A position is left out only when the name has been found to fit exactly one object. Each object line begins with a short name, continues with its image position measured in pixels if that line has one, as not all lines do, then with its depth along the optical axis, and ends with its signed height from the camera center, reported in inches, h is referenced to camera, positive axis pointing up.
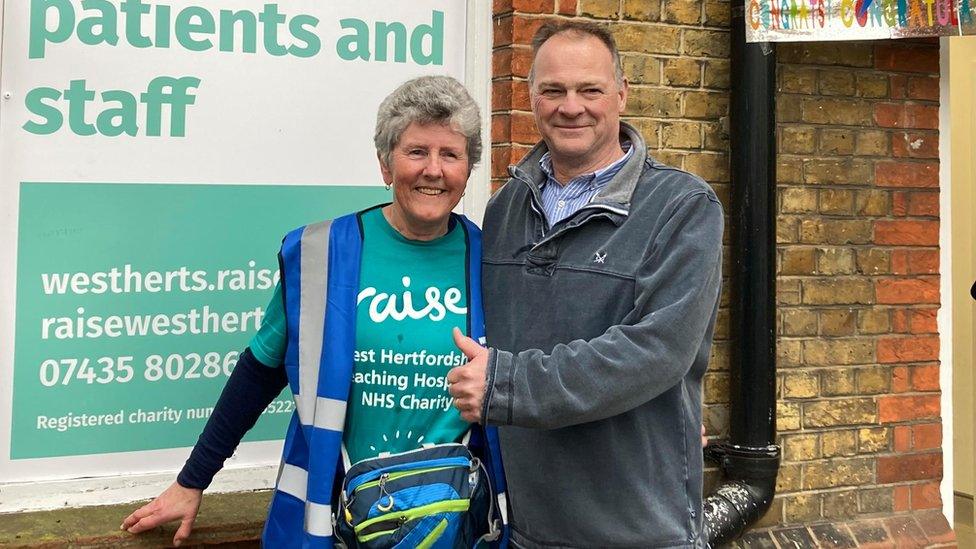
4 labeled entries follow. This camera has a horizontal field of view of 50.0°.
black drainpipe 149.9 +2.8
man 82.4 -2.5
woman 90.7 -1.9
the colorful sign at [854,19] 151.6 +41.5
